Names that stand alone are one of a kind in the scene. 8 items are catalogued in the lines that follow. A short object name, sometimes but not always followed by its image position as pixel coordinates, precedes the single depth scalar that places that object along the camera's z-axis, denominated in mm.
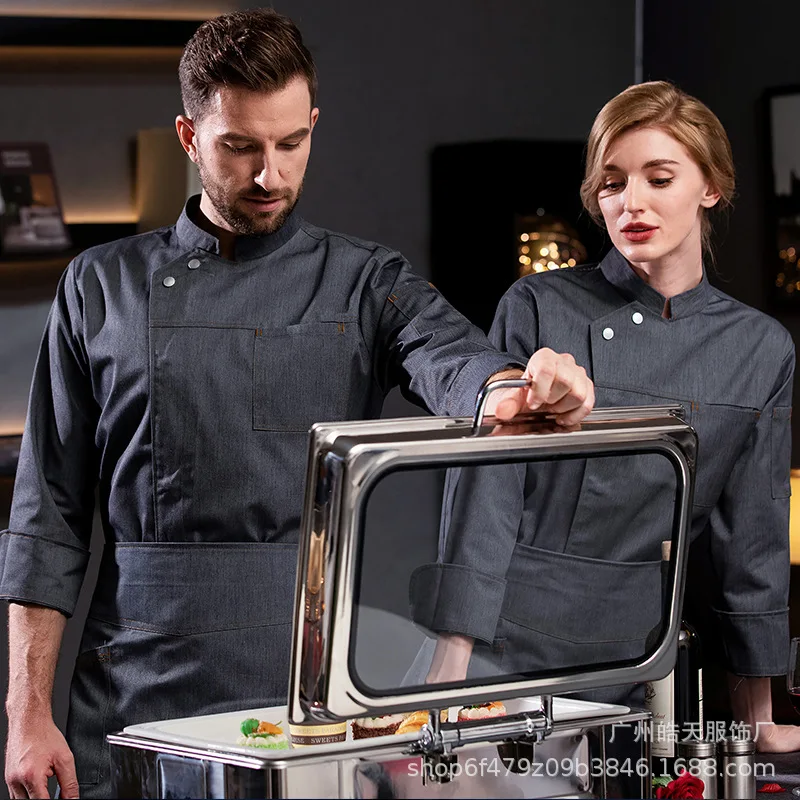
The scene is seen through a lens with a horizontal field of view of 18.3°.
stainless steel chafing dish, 2103
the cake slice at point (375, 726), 2277
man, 2600
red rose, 2307
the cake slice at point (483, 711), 2265
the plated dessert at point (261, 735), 2218
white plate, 2234
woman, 2882
